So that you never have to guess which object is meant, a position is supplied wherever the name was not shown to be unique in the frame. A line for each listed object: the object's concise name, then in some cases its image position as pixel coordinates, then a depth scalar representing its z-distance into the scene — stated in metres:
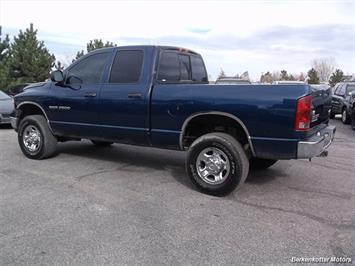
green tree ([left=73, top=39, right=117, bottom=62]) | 27.38
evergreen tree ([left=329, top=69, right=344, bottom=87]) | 44.48
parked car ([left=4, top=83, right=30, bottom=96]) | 17.96
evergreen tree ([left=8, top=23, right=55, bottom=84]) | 23.91
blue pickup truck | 4.85
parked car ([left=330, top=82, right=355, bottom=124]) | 14.84
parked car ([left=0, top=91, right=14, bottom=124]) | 11.78
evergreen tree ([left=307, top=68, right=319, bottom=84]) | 38.00
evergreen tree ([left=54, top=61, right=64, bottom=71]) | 25.46
